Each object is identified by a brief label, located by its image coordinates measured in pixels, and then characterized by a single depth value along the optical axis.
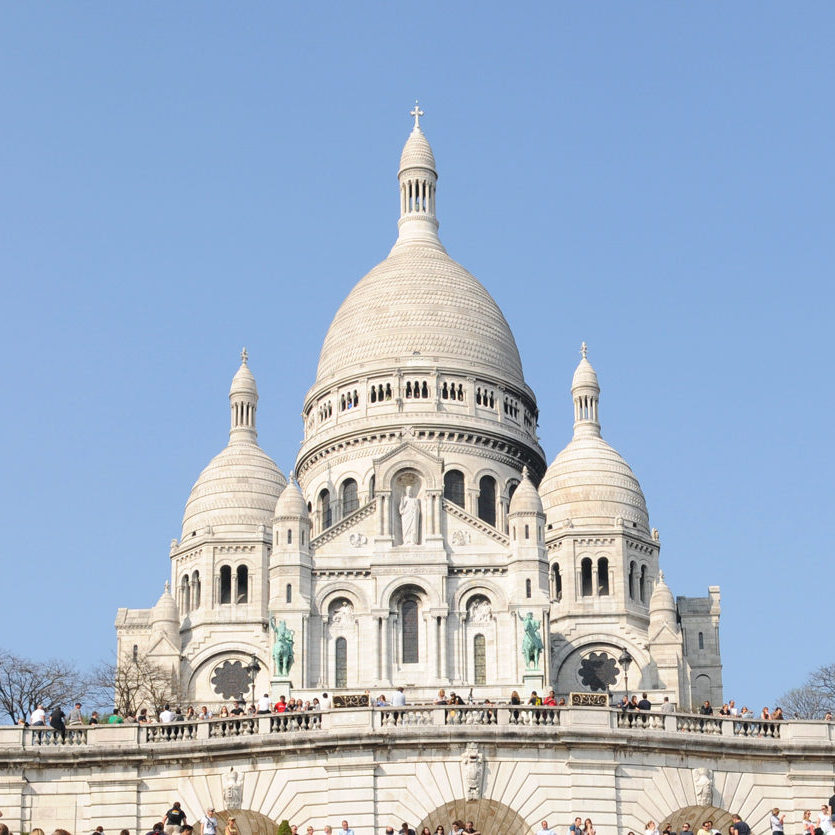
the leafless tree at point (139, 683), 96.88
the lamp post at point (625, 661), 101.74
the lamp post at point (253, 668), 108.06
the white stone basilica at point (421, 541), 102.12
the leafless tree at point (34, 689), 87.75
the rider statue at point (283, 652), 93.56
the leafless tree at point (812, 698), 102.46
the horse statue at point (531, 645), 94.62
